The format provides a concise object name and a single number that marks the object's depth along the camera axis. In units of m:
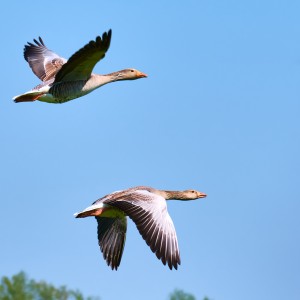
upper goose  16.83
